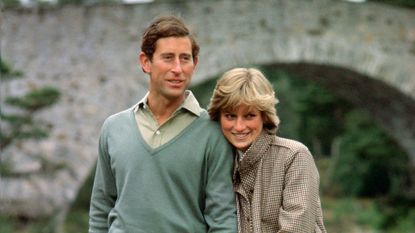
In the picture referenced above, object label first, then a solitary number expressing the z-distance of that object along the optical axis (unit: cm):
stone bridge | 1912
